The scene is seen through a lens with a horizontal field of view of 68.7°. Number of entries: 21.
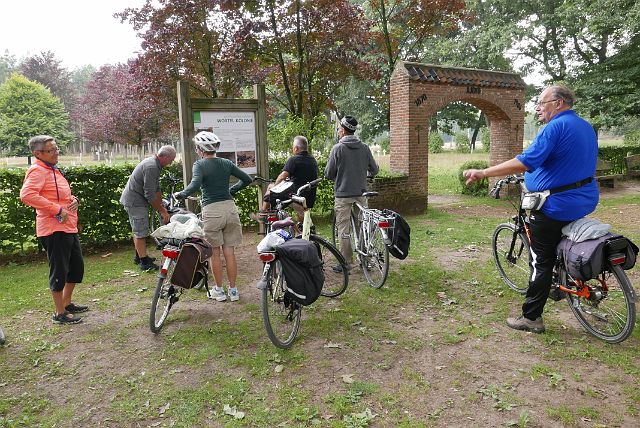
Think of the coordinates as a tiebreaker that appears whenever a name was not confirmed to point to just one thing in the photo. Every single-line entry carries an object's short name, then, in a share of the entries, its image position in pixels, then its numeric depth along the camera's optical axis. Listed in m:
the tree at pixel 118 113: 17.72
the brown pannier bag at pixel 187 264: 4.30
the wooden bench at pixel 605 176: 14.77
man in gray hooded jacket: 5.79
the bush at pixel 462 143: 37.31
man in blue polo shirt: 3.71
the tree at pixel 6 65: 96.75
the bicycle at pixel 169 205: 6.57
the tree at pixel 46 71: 55.19
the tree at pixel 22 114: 42.65
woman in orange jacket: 4.38
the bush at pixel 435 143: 34.56
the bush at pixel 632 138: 24.99
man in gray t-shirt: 6.22
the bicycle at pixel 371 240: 5.17
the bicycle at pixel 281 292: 3.91
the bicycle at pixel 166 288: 4.24
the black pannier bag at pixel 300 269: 3.78
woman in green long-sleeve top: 4.82
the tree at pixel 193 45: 11.64
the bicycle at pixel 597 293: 3.66
